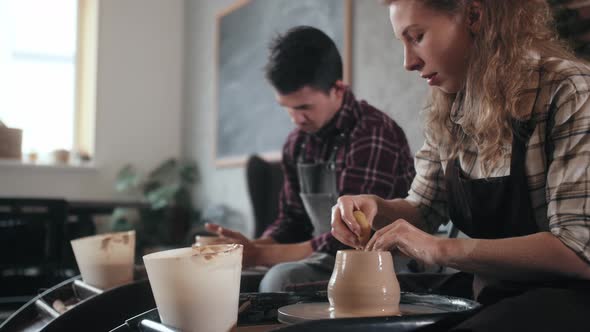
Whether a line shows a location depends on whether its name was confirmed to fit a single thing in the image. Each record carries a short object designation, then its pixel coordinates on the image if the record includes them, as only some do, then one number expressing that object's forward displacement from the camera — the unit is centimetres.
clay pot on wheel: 86
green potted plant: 495
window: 505
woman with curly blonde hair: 97
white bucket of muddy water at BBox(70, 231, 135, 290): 136
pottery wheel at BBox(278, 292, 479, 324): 84
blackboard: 354
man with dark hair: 185
